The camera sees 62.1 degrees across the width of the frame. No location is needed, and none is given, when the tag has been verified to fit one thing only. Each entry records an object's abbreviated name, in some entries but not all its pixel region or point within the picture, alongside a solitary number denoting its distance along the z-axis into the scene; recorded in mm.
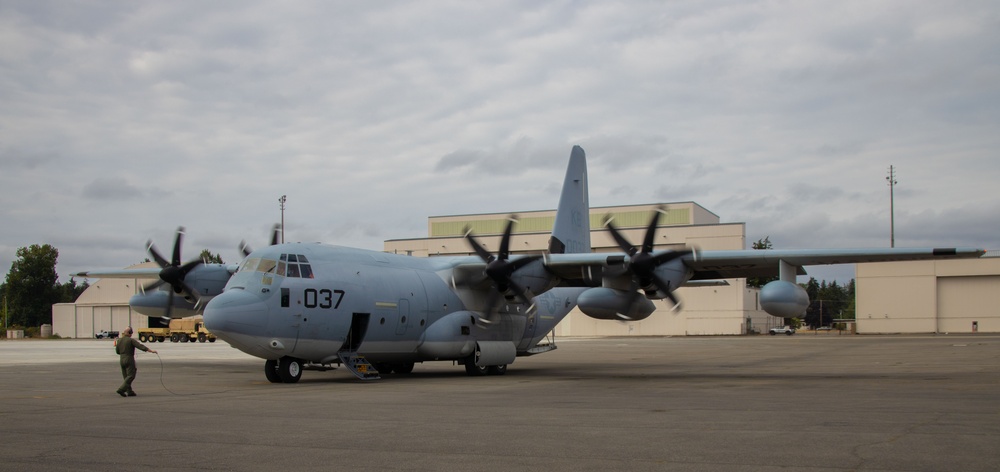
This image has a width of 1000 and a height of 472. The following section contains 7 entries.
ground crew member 17688
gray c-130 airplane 21875
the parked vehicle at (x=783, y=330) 84562
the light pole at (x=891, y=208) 90688
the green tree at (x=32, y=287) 110875
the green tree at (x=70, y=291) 118706
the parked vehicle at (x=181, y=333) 68438
